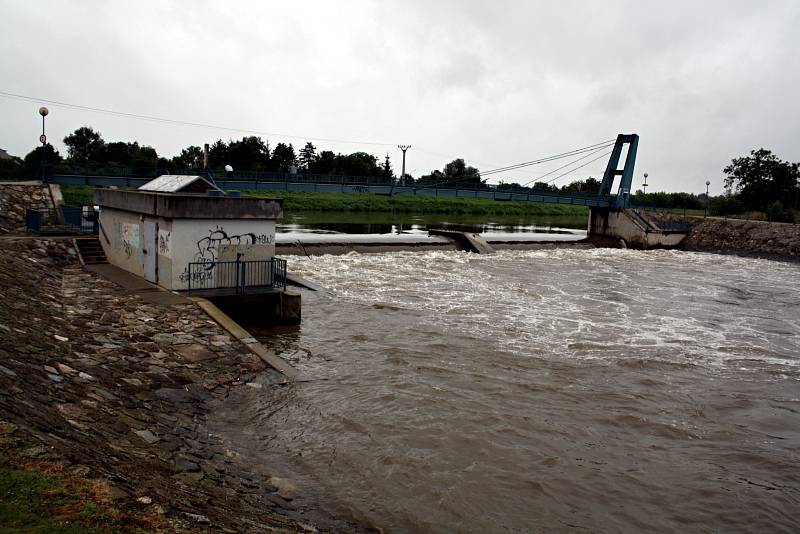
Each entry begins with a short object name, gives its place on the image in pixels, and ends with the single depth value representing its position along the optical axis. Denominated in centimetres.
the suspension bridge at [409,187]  3705
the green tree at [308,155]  12655
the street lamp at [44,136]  2931
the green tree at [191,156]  10318
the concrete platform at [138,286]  1675
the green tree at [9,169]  6902
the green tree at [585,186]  13000
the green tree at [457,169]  13175
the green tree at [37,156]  7250
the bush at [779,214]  6141
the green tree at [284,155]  11667
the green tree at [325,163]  11425
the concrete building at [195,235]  1769
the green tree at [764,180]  7144
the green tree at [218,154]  10219
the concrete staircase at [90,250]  2239
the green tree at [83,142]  10740
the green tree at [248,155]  10362
